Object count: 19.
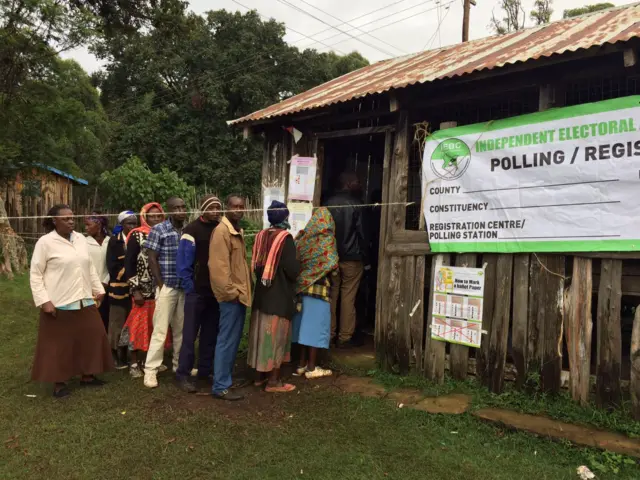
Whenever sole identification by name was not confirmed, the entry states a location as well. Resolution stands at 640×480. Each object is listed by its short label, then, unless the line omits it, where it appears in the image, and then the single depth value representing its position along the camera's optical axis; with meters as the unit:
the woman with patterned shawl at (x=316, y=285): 5.11
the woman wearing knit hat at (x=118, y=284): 5.52
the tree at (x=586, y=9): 21.30
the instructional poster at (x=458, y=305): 4.45
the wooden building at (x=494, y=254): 3.82
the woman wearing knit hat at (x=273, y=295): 4.68
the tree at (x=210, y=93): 23.48
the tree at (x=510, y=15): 23.91
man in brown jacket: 4.42
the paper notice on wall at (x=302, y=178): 6.16
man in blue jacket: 4.80
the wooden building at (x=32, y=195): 13.79
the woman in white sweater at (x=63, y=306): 4.63
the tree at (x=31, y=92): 10.33
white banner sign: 3.66
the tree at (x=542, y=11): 23.38
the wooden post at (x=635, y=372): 3.62
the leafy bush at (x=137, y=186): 15.60
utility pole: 14.30
